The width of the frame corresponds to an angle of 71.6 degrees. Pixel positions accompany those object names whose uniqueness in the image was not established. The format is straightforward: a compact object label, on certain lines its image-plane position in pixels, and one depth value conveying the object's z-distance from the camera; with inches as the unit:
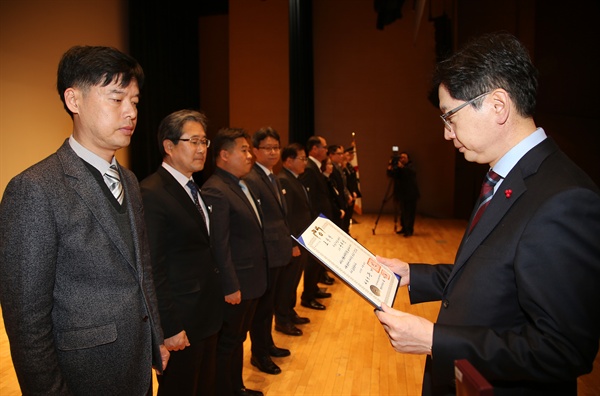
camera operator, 335.6
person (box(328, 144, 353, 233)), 211.5
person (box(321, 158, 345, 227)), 207.9
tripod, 347.4
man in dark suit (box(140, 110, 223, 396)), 73.5
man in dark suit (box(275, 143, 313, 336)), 149.8
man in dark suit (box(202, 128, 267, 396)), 93.9
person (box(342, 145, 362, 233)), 274.6
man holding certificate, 35.5
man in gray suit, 44.5
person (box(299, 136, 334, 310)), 182.9
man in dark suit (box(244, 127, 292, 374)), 121.3
